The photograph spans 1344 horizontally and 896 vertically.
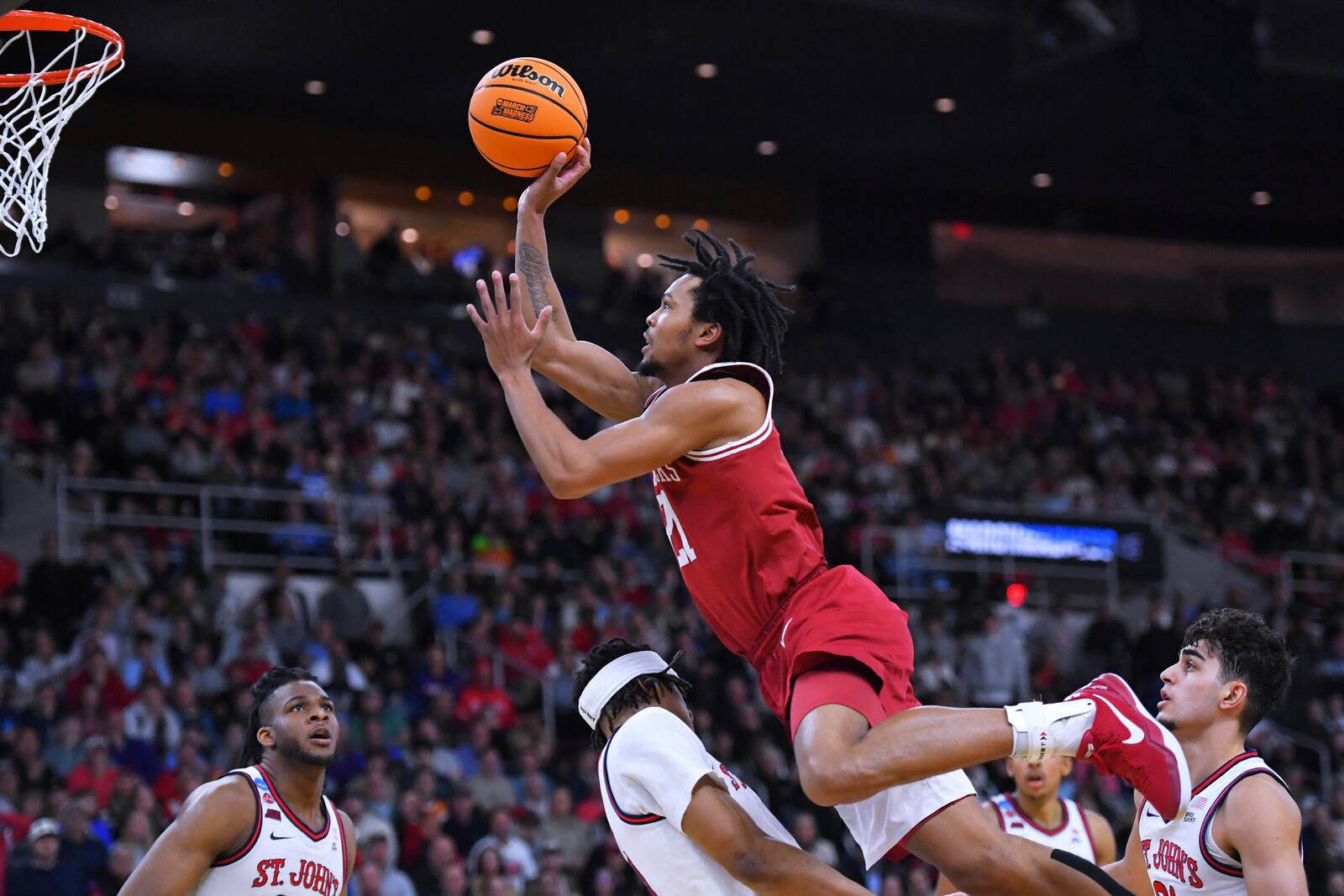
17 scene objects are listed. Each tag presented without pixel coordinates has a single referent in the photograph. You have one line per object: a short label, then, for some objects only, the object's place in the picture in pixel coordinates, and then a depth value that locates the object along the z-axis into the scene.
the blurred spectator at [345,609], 14.20
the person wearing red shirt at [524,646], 14.57
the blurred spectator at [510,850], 11.30
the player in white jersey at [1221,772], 4.74
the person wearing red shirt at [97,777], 10.87
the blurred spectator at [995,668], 15.69
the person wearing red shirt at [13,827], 10.22
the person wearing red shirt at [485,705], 13.31
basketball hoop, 5.92
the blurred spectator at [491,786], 12.38
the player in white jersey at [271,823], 5.60
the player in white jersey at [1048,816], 7.08
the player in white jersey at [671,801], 4.62
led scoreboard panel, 18.95
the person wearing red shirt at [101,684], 11.87
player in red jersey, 4.55
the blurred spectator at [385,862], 10.71
